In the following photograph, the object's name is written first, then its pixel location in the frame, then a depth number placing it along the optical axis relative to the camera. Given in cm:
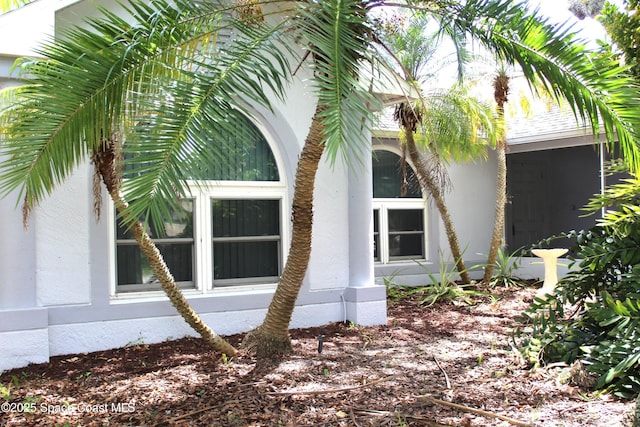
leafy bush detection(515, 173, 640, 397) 510
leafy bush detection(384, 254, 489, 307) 1022
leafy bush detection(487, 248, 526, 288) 1198
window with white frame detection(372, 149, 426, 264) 1206
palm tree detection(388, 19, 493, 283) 980
